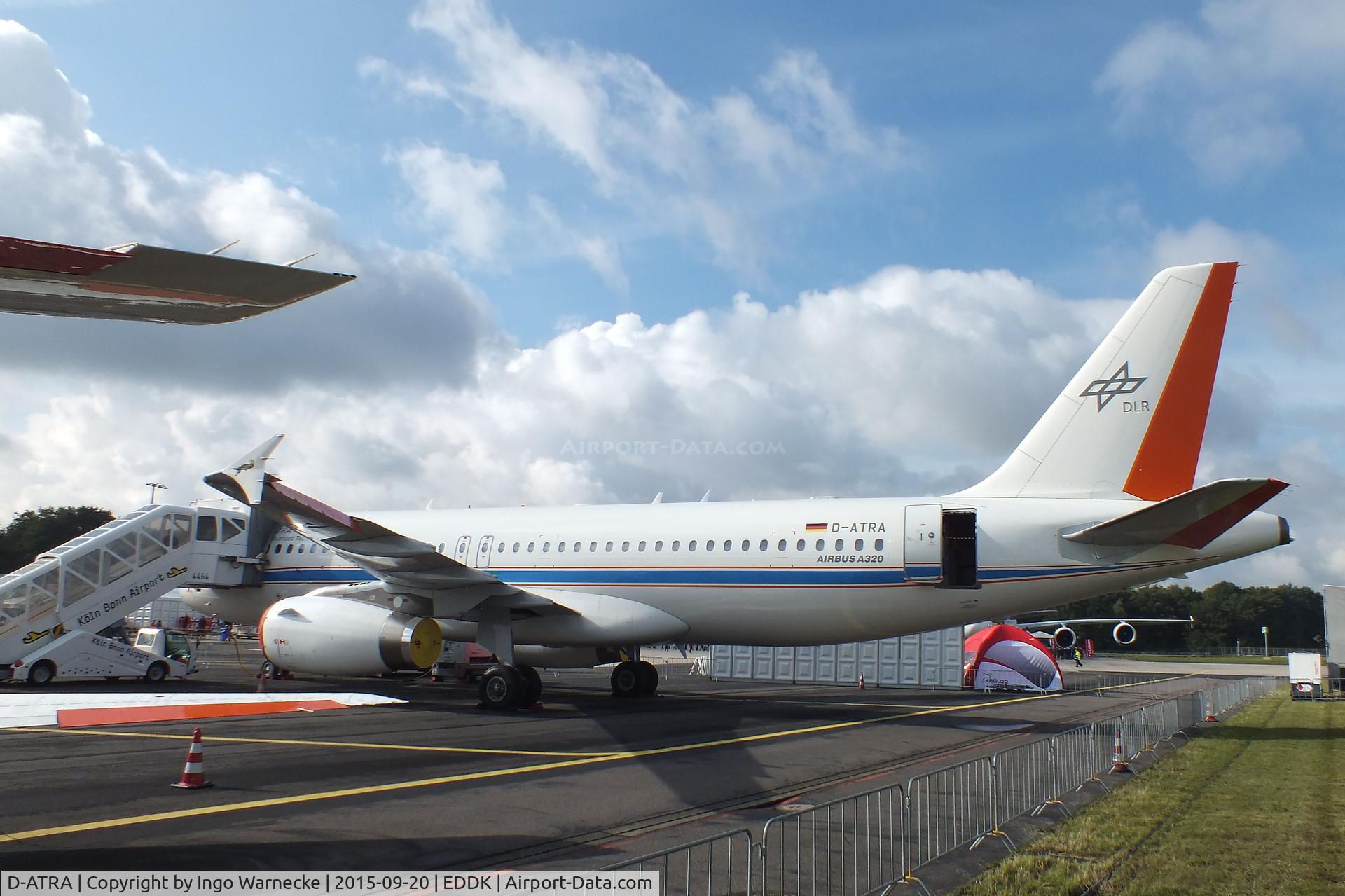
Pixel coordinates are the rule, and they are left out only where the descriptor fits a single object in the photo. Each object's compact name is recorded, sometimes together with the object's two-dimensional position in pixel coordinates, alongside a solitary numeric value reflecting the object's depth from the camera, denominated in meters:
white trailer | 30.59
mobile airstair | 20.84
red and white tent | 30.88
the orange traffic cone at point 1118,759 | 11.09
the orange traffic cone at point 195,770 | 9.03
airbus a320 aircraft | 15.55
